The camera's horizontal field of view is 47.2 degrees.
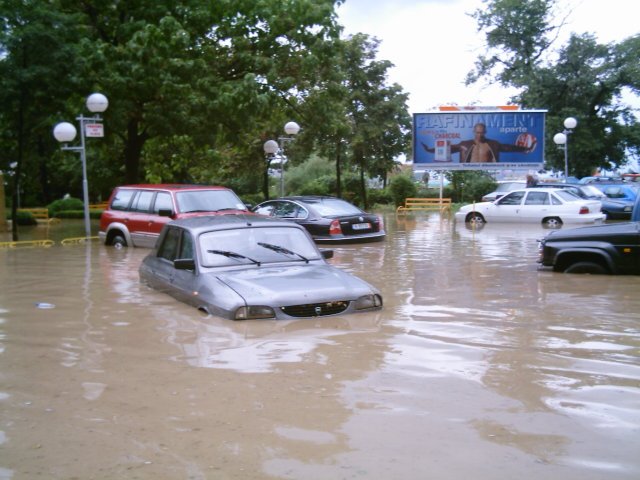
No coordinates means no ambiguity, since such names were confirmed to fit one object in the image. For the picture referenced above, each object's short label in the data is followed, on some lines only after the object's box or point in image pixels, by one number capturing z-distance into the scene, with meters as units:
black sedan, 18.08
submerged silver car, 7.62
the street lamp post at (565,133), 33.13
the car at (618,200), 26.80
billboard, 34.16
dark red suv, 15.74
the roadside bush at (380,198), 43.66
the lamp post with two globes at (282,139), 24.03
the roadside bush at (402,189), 41.00
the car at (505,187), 37.56
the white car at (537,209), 23.30
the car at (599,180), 33.76
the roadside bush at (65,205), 39.19
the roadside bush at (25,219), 31.20
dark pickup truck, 11.06
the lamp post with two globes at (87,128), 18.05
